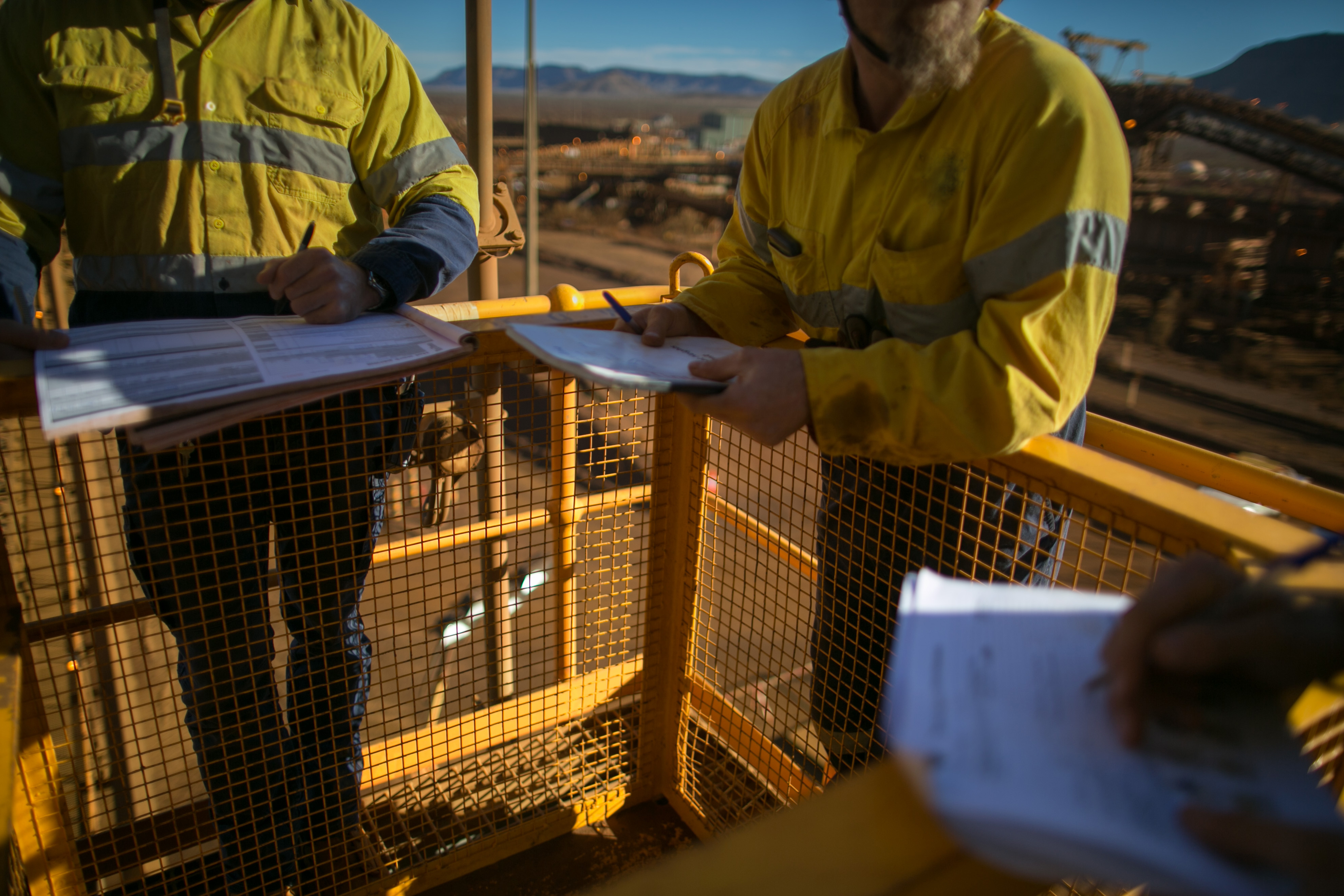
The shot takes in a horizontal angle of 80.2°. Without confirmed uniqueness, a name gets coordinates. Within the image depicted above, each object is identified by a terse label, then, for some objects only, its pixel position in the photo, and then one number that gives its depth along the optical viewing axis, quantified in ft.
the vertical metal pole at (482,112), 8.94
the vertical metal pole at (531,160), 18.79
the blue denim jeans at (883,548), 4.46
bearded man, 3.75
